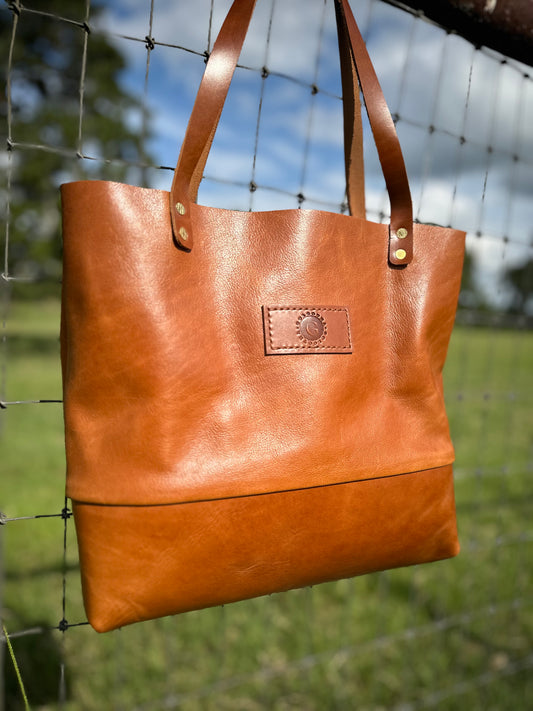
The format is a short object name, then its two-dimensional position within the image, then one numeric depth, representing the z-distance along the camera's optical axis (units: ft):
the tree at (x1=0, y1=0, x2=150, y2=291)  33.32
